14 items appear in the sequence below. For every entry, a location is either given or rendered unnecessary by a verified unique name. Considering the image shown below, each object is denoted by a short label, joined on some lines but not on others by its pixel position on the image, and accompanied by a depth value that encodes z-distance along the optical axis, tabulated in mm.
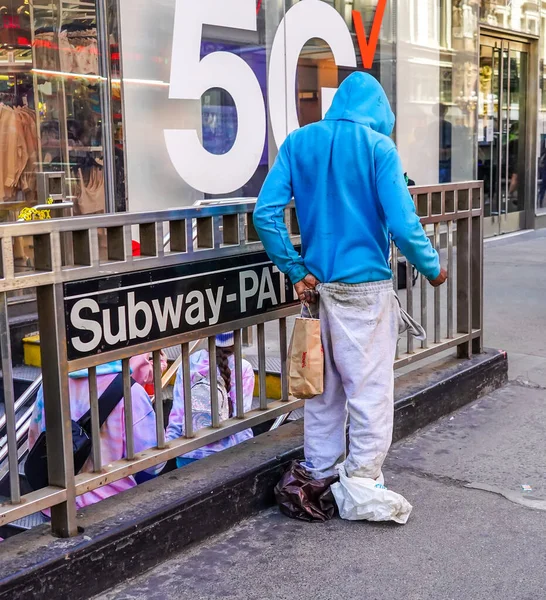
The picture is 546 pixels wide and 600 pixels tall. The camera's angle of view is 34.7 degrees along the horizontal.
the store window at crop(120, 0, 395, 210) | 7328
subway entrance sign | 2936
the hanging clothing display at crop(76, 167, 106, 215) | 7188
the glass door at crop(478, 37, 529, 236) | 13555
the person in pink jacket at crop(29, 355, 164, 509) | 3588
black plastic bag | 3521
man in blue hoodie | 3395
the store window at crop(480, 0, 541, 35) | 12961
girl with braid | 3951
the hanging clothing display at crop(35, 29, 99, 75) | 6945
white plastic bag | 3457
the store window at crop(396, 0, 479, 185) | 11141
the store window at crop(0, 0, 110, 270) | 6777
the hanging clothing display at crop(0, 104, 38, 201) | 6770
